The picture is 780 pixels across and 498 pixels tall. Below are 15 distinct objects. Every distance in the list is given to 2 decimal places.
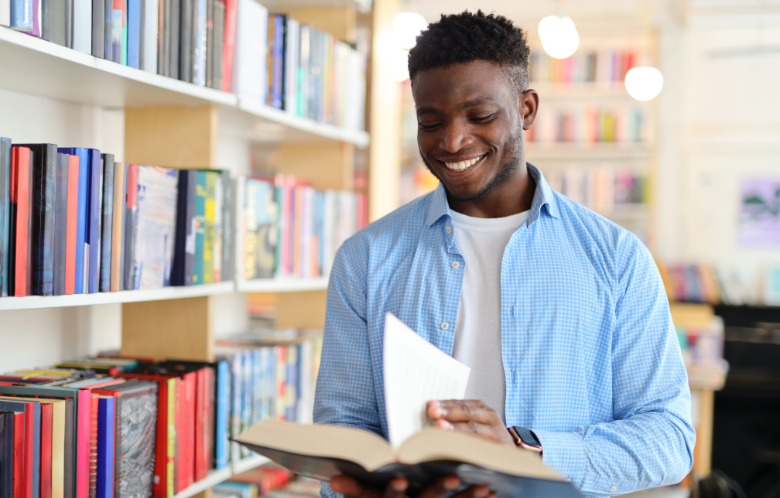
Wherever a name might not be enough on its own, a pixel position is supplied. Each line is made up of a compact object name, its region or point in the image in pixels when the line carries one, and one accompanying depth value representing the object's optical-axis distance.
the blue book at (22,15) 1.06
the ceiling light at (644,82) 3.79
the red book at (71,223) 1.18
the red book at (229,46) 1.64
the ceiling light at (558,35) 3.24
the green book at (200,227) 1.53
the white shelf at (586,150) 4.73
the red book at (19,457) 1.12
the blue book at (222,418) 1.62
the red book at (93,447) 1.25
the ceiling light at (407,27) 3.26
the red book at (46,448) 1.16
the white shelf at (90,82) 1.14
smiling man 1.05
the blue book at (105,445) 1.26
